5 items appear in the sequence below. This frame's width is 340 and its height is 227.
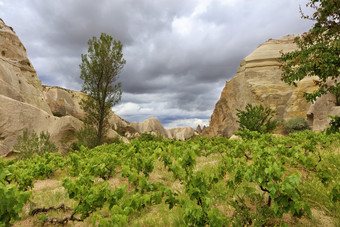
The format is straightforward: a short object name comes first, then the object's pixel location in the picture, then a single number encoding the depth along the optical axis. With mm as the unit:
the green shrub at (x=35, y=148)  12386
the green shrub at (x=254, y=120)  15758
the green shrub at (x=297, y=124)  20234
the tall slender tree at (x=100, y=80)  19234
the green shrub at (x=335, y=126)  6610
